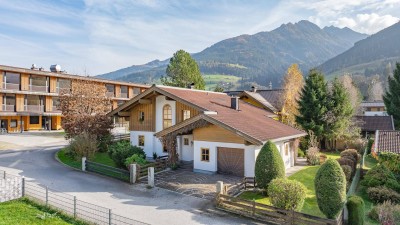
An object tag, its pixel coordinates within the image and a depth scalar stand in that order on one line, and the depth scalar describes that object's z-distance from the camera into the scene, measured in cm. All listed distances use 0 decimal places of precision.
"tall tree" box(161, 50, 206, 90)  5766
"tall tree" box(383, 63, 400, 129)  4388
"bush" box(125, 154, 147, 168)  2141
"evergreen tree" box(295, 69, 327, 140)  3494
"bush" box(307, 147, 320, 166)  2694
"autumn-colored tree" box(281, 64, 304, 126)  4009
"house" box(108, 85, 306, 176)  2070
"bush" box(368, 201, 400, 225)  1459
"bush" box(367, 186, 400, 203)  1803
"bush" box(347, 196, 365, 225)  1355
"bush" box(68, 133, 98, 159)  2533
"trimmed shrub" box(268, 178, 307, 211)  1381
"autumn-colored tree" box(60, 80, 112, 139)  2764
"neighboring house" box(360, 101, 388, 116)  7281
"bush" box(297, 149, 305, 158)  3095
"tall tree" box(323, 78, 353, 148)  3500
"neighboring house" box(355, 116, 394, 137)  4184
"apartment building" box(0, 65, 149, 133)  4425
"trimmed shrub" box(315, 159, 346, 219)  1338
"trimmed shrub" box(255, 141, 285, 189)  1670
